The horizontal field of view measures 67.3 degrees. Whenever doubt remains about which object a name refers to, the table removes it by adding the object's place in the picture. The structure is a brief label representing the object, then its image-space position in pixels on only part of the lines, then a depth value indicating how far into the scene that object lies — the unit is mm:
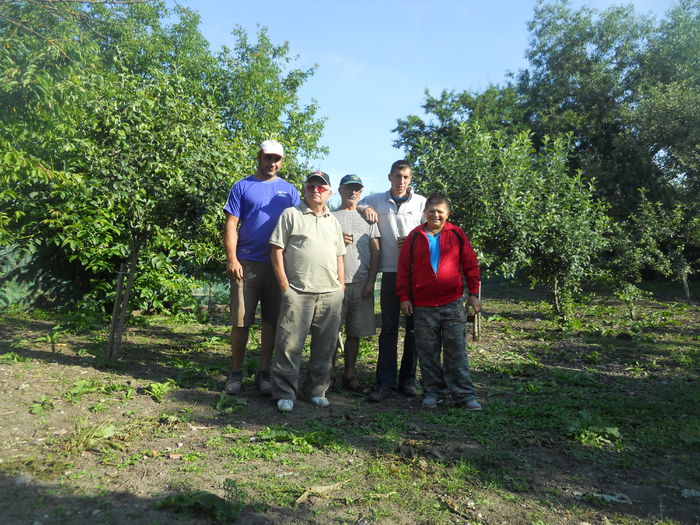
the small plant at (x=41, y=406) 3975
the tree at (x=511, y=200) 7988
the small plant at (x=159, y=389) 4523
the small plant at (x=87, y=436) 3335
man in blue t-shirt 4582
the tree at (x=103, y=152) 4066
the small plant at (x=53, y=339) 6516
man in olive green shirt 4332
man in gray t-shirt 4922
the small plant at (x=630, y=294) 11430
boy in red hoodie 4711
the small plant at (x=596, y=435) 3818
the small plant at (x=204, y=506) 2553
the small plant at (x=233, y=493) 2694
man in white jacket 5082
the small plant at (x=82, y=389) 4354
